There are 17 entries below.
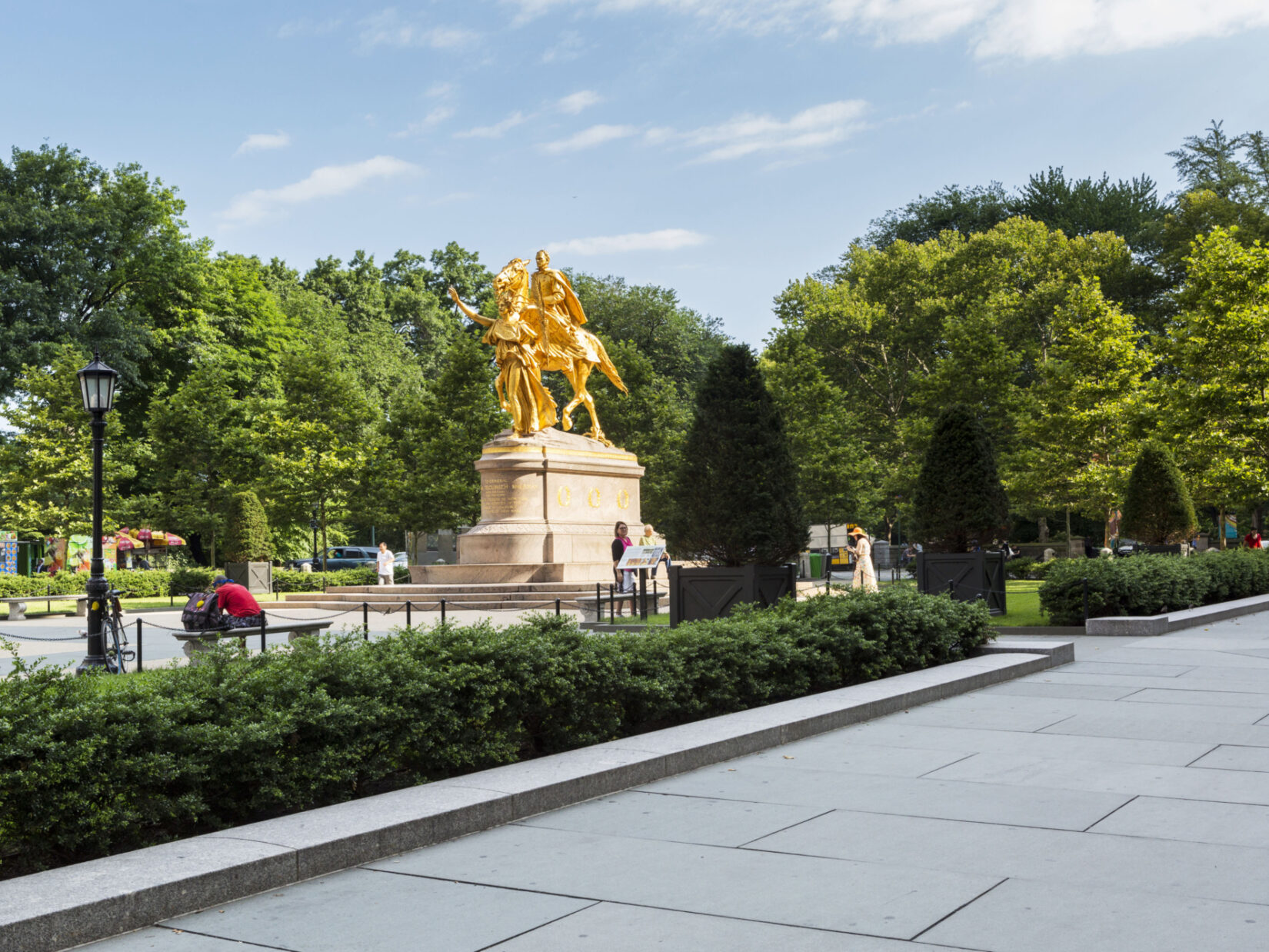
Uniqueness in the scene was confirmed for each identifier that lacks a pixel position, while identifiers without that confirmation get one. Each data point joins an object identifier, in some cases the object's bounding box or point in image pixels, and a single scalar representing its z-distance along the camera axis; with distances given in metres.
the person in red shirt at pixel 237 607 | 14.16
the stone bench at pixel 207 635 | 13.20
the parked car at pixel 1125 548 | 42.99
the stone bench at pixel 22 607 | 28.06
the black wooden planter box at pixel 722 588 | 15.39
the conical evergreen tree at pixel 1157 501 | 25.44
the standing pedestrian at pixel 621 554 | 24.45
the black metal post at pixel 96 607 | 13.91
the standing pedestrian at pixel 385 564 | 33.84
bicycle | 14.35
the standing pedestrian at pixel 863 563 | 23.14
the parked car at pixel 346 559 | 57.53
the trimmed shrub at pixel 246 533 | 38.91
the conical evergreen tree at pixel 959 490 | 20.20
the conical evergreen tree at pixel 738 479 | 15.69
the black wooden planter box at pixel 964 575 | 19.69
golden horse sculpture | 32.84
